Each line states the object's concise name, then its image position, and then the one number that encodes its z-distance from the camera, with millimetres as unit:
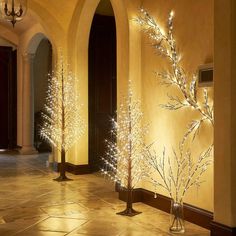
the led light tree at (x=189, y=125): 4215
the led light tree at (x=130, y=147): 4906
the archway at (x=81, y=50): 7047
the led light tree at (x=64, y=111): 7207
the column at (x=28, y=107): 10906
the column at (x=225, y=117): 3520
